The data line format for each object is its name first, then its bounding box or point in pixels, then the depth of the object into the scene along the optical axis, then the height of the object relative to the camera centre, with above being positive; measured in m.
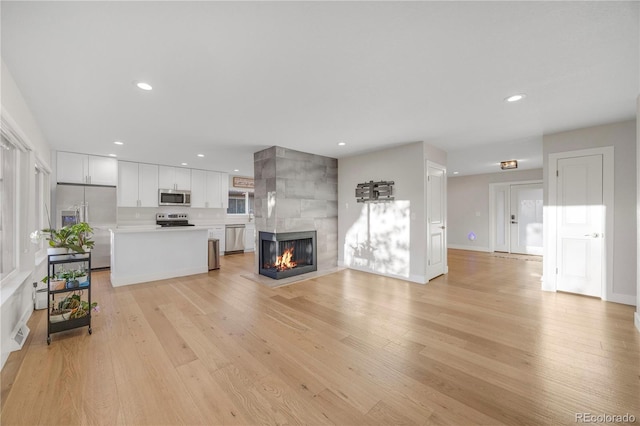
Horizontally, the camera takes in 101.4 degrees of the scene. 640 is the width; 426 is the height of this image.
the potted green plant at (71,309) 2.48 -0.95
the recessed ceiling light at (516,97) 2.62 +1.17
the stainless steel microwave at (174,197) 6.40 +0.38
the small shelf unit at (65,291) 2.42 -0.83
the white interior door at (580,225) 3.55 -0.18
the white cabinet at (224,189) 7.48 +0.66
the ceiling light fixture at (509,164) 6.02 +1.13
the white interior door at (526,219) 7.00 -0.18
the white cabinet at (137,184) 5.86 +0.65
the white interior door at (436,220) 4.59 -0.15
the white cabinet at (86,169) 5.03 +0.88
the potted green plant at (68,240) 2.50 -0.27
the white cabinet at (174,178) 6.41 +0.87
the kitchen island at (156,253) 4.28 -0.73
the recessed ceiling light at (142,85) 2.34 +1.16
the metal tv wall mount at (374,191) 4.87 +0.41
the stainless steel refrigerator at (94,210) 5.00 +0.05
